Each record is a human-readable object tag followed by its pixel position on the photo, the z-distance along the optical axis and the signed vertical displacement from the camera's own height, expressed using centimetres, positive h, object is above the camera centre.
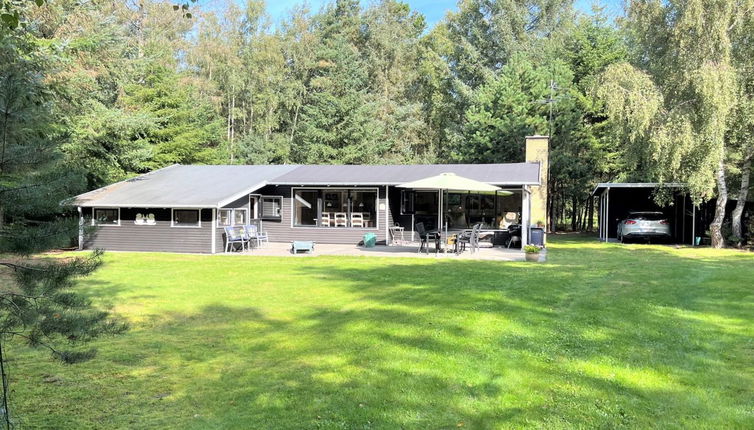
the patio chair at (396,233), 1856 -84
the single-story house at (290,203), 1692 +21
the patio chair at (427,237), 1481 -80
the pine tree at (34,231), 269 -11
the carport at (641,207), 2067 +10
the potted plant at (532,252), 1344 -110
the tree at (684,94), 1703 +386
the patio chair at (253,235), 1749 -88
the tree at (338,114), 3416 +625
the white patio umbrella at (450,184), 1390 +67
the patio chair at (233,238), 1673 -90
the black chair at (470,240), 1515 -91
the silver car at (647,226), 1964 -62
